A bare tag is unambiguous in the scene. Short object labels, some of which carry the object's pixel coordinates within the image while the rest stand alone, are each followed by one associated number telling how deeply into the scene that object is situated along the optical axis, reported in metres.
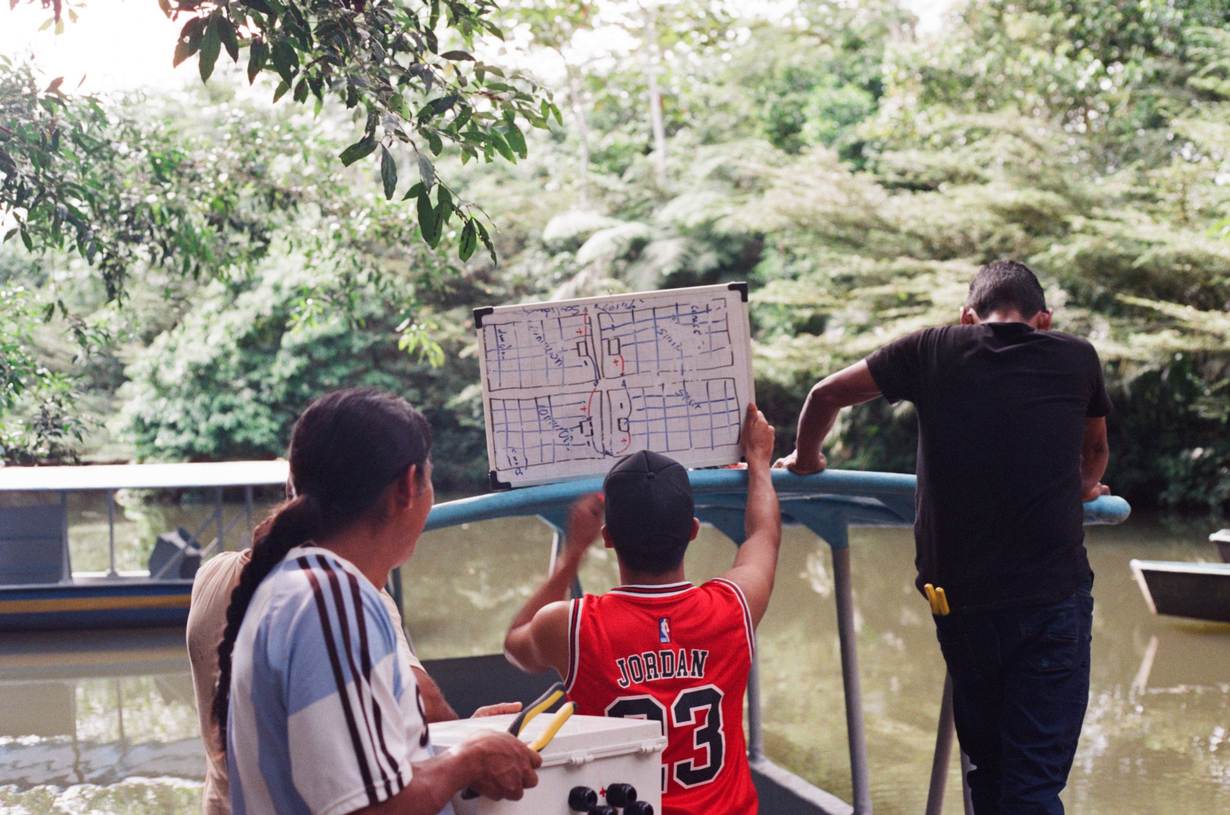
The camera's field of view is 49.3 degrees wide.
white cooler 1.93
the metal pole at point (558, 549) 4.31
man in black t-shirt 3.08
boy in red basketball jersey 2.39
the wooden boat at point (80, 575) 12.20
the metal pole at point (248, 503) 12.01
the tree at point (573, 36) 10.06
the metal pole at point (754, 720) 5.43
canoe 10.55
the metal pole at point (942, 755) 3.95
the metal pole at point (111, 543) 12.31
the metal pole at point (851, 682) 4.51
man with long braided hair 1.63
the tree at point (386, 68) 3.03
